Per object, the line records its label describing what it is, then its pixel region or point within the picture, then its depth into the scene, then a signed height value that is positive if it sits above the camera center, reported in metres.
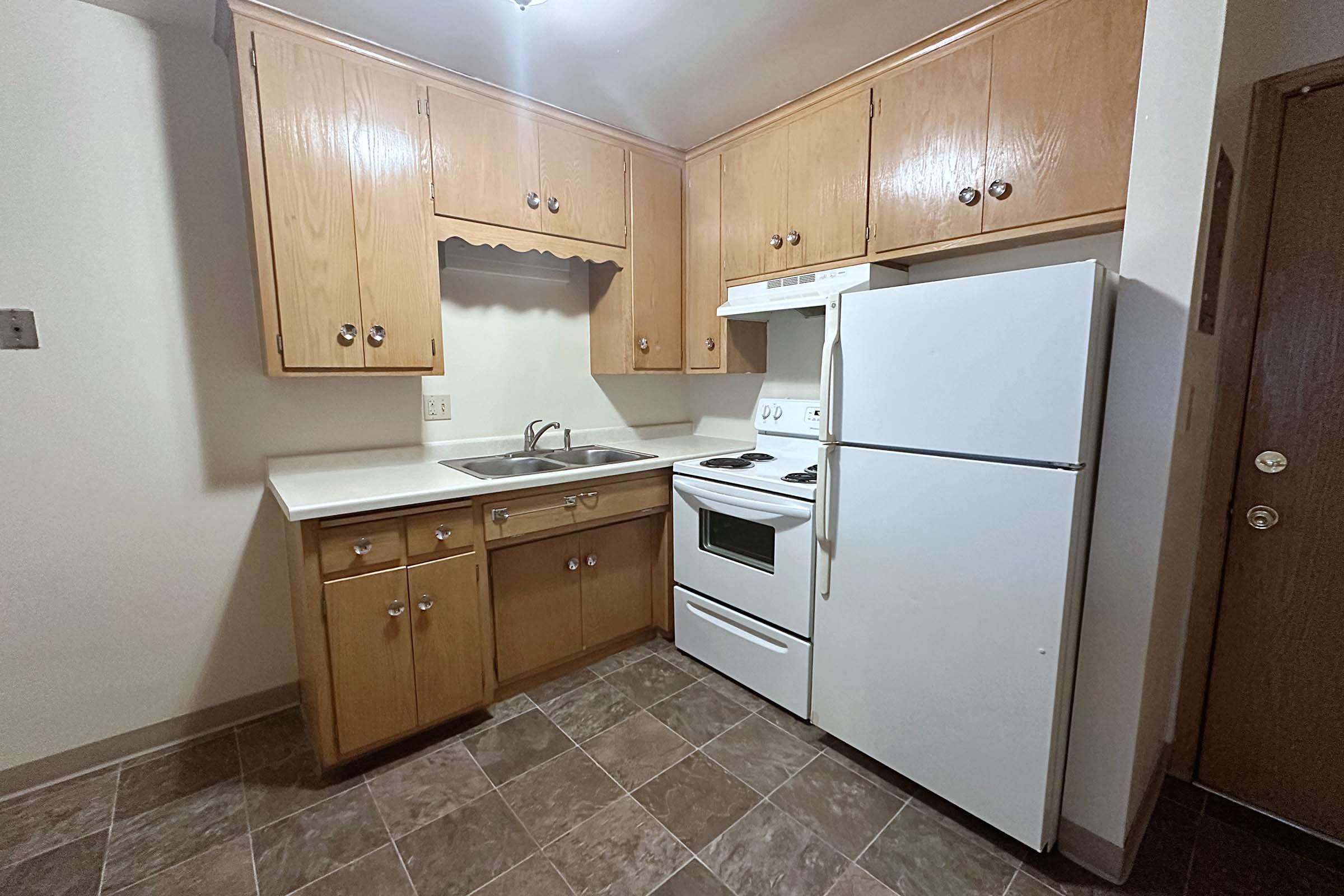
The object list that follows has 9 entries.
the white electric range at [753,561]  1.95 -0.68
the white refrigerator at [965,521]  1.31 -0.36
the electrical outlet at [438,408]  2.36 -0.10
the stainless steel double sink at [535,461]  2.43 -0.34
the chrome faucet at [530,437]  2.54 -0.24
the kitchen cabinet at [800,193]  2.07 +0.79
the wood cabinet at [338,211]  1.70 +0.57
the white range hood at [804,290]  2.08 +0.38
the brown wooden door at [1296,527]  1.44 -0.38
